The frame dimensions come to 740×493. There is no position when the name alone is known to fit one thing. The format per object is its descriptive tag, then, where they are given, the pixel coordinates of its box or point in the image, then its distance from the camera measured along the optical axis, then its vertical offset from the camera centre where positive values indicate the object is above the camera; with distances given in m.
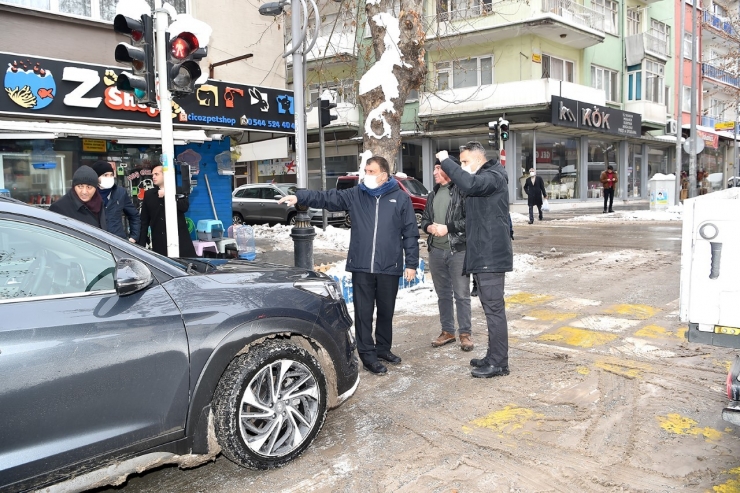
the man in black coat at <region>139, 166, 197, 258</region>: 7.02 -0.09
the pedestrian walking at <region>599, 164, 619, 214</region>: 23.22 +0.64
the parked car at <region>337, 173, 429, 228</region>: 18.27 +0.51
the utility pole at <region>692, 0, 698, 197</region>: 23.98 +3.04
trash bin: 23.25 +0.25
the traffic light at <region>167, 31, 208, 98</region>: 6.27 +1.54
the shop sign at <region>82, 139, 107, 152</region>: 10.98 +1.19
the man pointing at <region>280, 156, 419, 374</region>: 5.18 -0.32
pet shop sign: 9.00 +1.87
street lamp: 6.67 +0.92
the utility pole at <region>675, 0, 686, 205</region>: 25.47 +1.82
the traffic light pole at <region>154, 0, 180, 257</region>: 6.29 +0.55
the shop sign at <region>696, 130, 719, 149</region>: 36.49 +3.62
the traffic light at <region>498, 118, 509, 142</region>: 17.20 +2.08
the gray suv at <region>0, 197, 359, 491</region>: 2.70 -0.77
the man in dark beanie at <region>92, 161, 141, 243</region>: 6.94 +0.14
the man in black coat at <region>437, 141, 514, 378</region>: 4.92 -0.37
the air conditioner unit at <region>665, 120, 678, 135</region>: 32.31 +3.77
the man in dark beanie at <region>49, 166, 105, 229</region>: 5.86 +0.11
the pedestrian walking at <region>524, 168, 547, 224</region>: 20.05 +0.31
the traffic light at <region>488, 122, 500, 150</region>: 16.81 +1.94
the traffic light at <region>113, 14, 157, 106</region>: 6.11 +1.57
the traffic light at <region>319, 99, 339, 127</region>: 12.98 +1.98
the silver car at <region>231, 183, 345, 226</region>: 20.42 +0.06
